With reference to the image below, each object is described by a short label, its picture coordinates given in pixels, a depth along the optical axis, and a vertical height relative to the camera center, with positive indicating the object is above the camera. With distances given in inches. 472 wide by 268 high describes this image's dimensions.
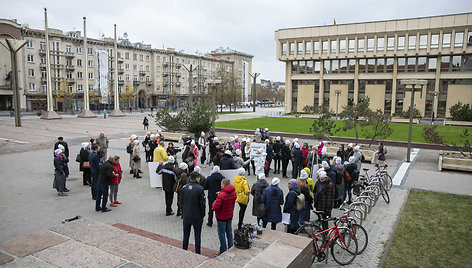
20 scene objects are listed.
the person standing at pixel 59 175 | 461.4 -104.4
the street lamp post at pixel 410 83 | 769.6 +61.2
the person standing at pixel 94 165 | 438.6 -83.3
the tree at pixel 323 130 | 840.9 -58.1
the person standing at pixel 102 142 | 639.1 -75.3
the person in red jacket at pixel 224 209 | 287.7 -92.7
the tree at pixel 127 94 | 3029.0 +97.6
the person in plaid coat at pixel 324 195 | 335.0 -91.5
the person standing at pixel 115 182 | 419.5 -102.3
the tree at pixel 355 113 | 880.0 -17.2
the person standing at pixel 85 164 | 507.2 -93.8
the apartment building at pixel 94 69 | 2503.7 +332.8
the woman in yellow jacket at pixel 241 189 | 334.4 -86.4
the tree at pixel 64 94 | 2576.3 +76.7
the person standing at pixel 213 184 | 348.2 -85.1
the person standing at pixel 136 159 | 577.9 -98.1
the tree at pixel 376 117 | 863.7 -26.7
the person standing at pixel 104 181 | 399.9 -95.0
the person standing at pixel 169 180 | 396.3 -92.6
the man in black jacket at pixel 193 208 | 279.9 -88.9
